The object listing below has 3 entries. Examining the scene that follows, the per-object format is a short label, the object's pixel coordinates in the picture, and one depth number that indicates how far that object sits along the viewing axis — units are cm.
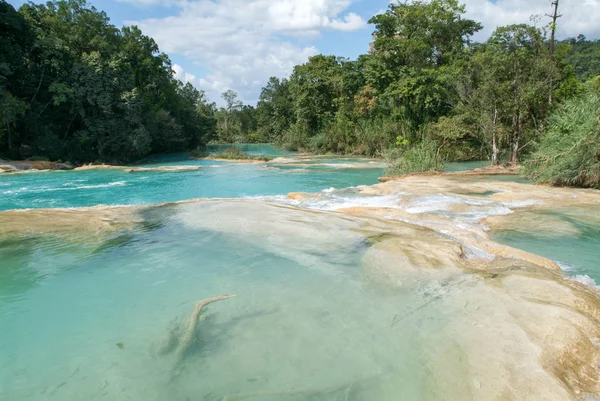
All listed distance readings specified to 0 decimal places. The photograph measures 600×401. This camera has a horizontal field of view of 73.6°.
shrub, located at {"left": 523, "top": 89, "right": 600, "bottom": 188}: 1045
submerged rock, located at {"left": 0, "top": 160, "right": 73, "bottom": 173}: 1989
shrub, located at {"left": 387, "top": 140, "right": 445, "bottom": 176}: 1522
